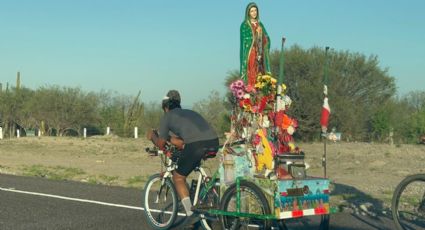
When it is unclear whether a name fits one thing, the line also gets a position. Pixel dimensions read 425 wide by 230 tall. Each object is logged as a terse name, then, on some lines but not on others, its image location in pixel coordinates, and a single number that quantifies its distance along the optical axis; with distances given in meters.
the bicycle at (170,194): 14.87
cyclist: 15.02
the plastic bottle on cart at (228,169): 14.27
